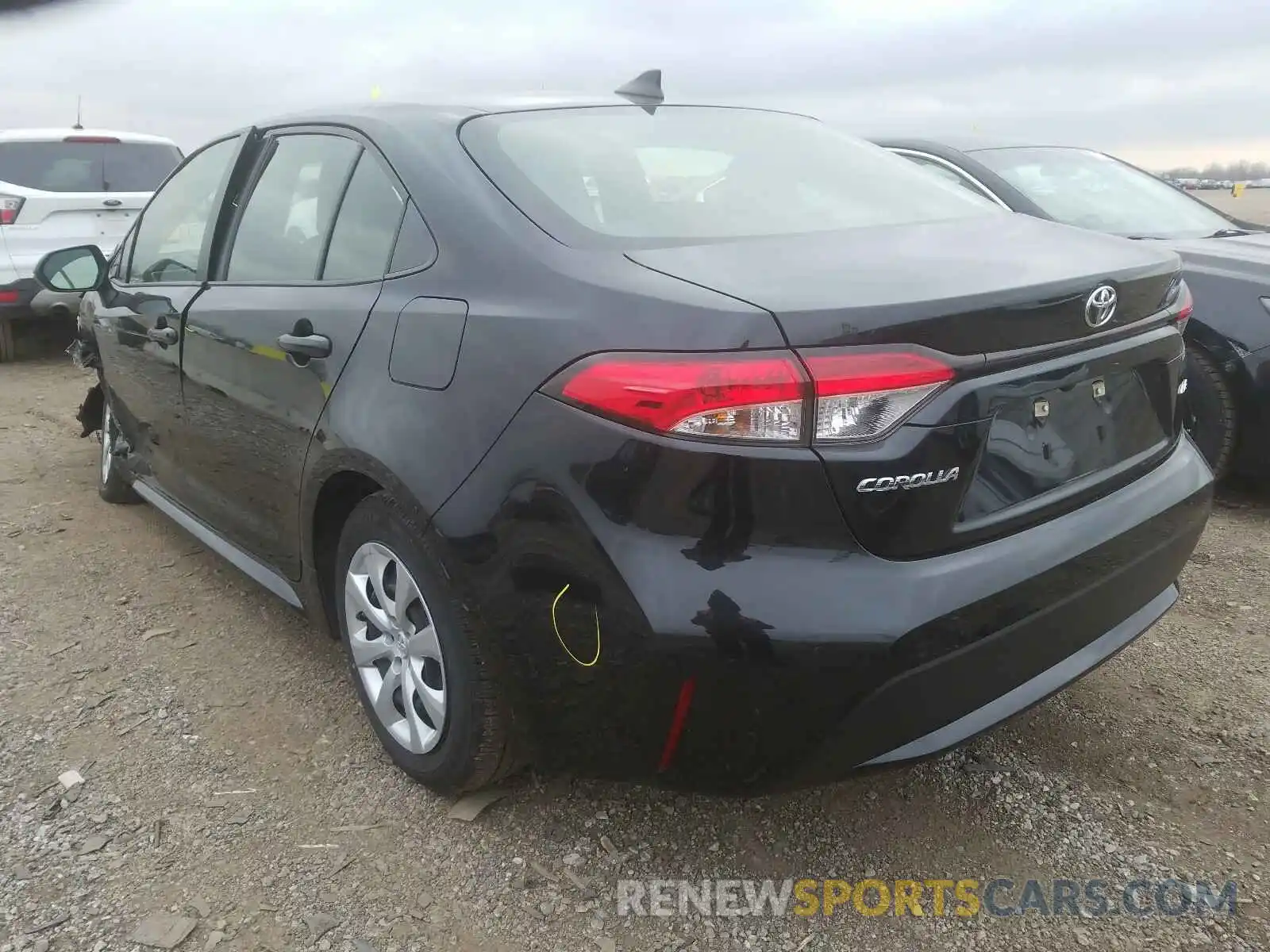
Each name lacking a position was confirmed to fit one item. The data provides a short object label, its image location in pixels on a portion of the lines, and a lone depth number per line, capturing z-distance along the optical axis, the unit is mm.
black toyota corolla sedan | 1628
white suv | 7281
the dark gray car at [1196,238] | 3791
